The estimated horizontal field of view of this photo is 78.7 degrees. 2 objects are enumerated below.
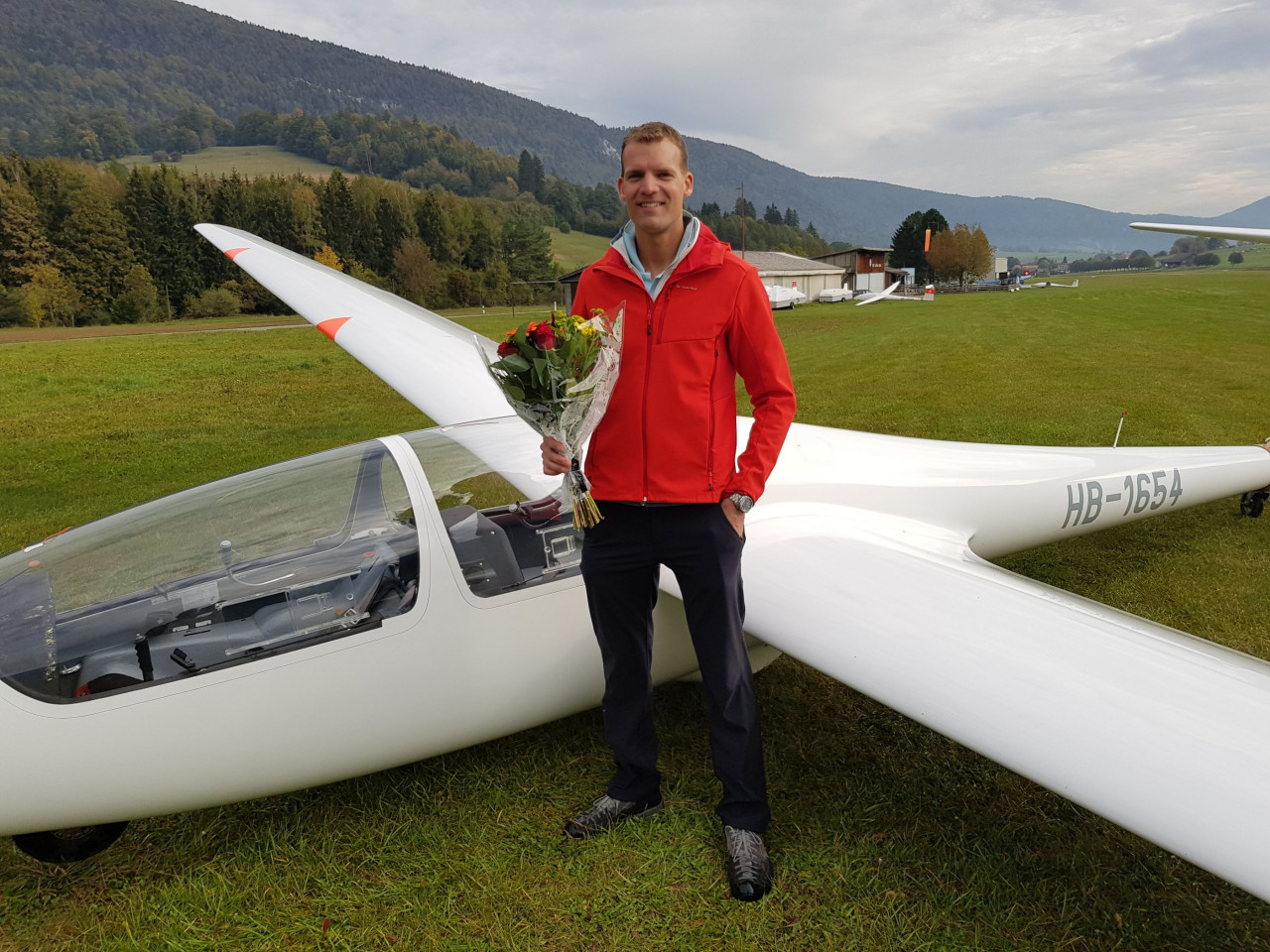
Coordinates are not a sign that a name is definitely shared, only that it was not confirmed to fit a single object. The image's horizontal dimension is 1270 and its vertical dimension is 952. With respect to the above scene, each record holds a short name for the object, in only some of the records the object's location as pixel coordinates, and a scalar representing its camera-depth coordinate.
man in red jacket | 2.36
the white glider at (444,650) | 2.25
